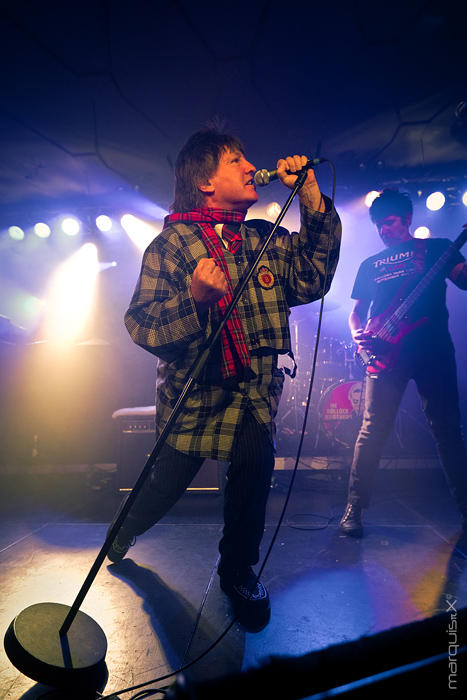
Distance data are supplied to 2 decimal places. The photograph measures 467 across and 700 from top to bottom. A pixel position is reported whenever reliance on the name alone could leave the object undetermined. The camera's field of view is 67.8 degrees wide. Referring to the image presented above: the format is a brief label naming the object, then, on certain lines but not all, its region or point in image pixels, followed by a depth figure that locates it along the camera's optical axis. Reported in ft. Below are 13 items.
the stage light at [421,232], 16.75
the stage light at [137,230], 17.52
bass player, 7.18
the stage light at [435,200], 15.26
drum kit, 14.14
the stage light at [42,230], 17.78
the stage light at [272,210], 17.37
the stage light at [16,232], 17.92
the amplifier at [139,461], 9.73
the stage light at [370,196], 15.55
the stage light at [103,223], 17.34
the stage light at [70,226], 17.51
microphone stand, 3.29
